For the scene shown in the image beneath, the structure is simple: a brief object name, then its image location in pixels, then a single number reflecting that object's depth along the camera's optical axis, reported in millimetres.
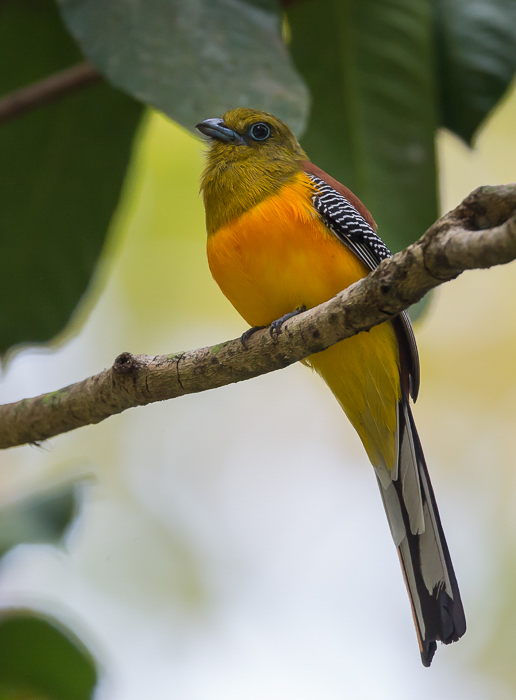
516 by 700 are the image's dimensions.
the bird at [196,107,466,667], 4949
